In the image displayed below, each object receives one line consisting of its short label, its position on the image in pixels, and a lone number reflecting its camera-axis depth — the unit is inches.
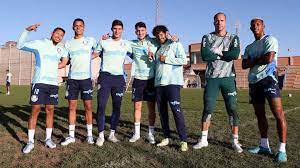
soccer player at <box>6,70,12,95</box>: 1133.5
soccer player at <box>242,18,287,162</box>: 225.8
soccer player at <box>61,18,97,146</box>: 271.3
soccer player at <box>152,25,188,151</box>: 258.7
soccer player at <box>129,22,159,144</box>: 284.0
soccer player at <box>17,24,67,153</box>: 254.5
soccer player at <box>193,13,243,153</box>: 242.7
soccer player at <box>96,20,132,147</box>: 277.3
